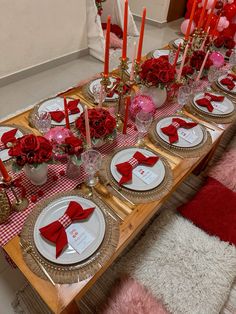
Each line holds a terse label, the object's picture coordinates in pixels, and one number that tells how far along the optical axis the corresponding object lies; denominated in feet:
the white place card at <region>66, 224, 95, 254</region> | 2.49
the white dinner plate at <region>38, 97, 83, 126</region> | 4.02
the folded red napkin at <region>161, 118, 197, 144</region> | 3.78
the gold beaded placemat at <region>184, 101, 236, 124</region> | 4.36
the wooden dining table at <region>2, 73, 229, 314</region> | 2.26
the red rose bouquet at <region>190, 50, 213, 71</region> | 4.90
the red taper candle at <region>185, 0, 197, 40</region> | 4.16
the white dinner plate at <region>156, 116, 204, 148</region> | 3.76
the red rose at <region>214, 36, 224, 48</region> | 5.98
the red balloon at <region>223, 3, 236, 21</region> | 10.06
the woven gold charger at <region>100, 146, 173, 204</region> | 3.05
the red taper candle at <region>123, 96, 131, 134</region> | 3.63
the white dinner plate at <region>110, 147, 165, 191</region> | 3.11
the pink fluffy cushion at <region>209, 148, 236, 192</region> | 5.08
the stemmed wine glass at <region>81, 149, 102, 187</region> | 2.97
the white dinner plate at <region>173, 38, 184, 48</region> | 6.54
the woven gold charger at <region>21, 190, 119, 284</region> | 2.35
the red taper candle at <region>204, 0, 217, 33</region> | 4.75
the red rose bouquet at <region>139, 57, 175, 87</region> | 3.86
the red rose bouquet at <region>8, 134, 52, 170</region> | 2.65
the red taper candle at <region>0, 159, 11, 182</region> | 2.47
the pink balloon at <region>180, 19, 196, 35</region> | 11.63
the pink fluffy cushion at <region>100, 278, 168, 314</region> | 3.21
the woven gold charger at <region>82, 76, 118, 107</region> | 4.45
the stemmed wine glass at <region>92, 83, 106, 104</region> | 4.39
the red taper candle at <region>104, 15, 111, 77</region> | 2.91
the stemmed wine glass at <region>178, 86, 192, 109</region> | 4.26
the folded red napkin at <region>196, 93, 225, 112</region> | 4.45
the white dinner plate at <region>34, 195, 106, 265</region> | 2.41
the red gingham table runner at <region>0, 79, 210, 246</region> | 2.65
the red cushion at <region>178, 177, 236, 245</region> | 4.08
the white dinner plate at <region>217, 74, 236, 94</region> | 5.02
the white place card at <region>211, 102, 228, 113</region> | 4.51
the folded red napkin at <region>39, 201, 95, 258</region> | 2.47
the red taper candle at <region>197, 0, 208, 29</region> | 4.53
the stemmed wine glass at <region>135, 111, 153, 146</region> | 3.69
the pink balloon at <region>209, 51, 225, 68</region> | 5.36
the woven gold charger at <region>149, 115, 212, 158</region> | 3.69
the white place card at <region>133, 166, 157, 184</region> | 3.19
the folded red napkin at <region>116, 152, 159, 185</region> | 3.15
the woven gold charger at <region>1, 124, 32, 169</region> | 3.65
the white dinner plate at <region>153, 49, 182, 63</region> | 6.00
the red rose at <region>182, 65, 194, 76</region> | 4.77
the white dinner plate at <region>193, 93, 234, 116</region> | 4.43
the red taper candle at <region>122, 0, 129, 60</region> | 3.07
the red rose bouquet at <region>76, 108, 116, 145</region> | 3.10
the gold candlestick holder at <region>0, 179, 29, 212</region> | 2.71
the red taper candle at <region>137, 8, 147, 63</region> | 3.35
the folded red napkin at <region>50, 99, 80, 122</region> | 3.86
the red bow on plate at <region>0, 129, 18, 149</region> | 3.39
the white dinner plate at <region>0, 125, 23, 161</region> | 3.25
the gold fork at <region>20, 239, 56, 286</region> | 2.33
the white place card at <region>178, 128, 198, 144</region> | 3.85
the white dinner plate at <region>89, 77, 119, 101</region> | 4.49
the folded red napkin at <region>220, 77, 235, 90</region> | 5.07
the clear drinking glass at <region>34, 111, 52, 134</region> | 3.64
